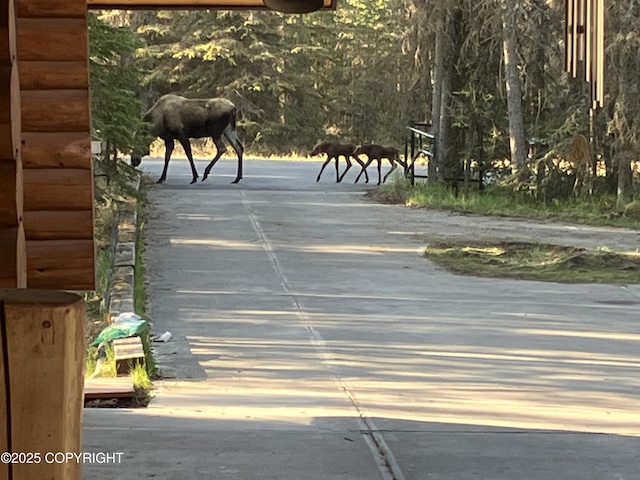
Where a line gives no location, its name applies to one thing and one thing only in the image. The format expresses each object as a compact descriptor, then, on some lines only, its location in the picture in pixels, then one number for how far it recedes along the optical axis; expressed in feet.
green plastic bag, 49.31
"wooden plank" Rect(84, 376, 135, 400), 40.47
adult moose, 149.10
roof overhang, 44.80
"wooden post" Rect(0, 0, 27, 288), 15.67
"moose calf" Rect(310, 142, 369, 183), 155.21
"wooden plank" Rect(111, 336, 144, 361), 45.22
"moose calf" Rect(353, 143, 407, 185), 152.44
